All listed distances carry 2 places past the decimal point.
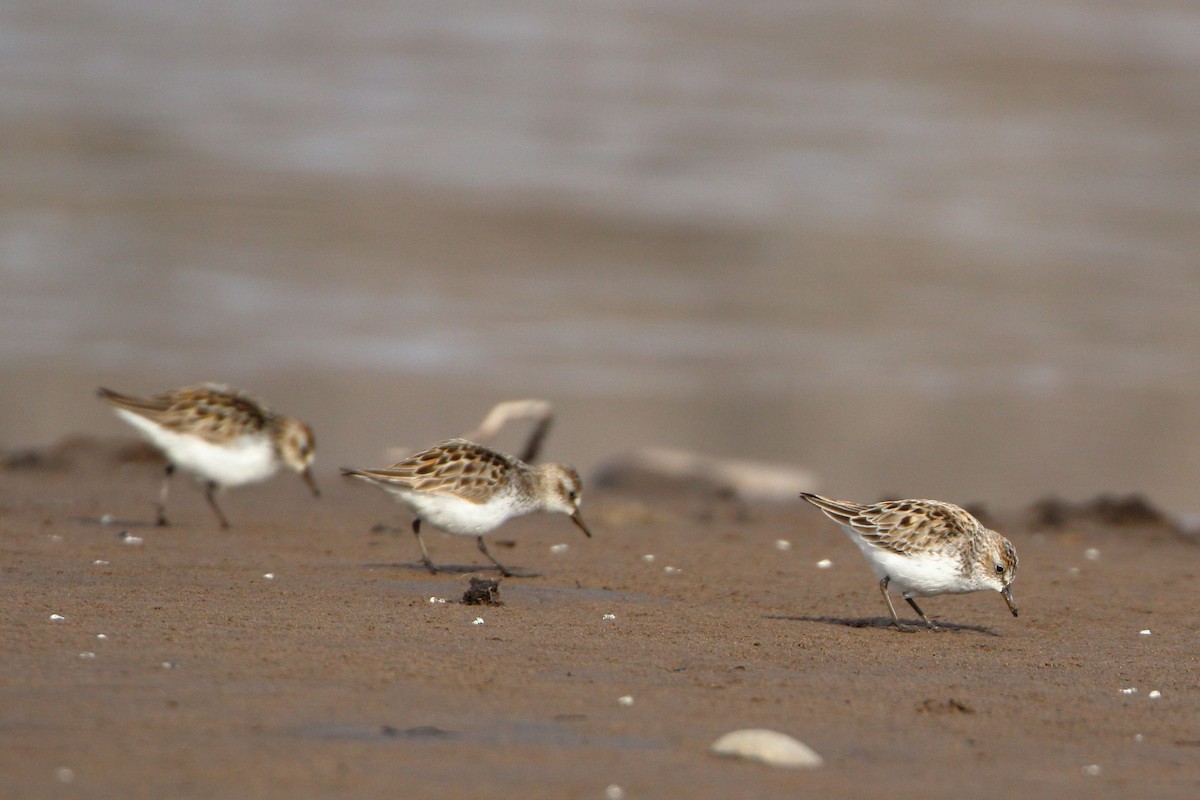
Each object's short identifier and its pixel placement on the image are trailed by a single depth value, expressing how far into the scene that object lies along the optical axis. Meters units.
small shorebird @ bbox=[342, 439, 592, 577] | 19.36
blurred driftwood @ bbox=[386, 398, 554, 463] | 24.83
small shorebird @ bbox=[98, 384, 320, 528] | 22.98
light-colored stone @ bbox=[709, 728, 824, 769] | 11.04
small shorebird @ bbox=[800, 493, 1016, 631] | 17.08
